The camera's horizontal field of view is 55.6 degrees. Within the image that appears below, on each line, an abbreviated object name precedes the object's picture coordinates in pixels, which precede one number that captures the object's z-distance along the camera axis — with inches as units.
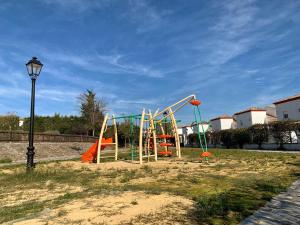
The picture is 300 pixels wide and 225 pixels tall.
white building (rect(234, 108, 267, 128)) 1679.4
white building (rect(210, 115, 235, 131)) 1989.4
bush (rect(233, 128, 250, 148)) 1274.6
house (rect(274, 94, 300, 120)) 1375.5
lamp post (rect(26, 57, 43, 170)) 452.1
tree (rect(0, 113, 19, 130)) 1610.0
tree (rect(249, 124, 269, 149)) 1152.2
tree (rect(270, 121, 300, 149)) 1017.4
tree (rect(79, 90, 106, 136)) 2084.2
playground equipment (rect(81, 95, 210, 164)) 631.2
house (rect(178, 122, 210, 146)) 2249.6
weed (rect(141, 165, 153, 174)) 439.4
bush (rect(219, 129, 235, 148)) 1386.0
